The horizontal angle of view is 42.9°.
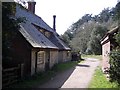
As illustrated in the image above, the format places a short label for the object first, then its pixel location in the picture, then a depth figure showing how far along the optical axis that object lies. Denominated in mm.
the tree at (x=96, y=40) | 43301
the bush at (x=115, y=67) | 8975
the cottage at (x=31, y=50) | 11651
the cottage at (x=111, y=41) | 12005
